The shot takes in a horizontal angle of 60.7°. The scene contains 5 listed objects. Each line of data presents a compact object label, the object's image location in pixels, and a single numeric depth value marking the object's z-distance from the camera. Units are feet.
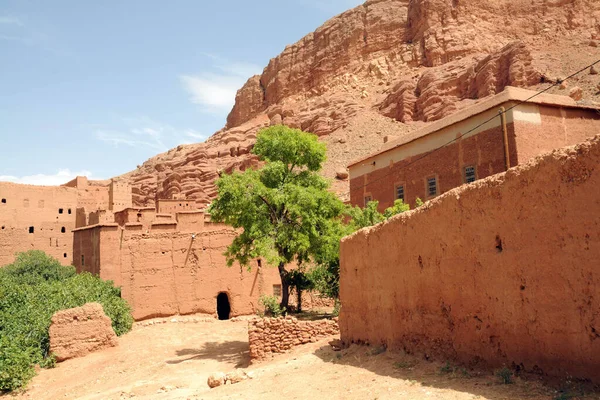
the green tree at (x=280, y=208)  52.24
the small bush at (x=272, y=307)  56.44
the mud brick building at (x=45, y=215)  112.06
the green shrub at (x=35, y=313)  47.67
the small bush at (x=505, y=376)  18.62
